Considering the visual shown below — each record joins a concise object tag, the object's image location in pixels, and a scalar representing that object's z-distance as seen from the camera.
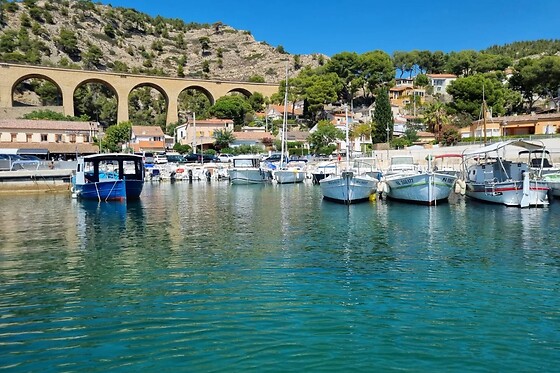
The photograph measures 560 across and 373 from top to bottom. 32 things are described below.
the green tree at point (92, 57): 113.17
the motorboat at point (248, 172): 43.38
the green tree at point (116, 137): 65.12
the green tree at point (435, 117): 63.69
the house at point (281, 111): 81.38
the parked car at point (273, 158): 55.62
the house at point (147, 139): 69.43
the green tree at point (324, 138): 63.28
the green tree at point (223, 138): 67.19
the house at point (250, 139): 68.32
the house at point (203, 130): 70.94
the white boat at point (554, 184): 25.92
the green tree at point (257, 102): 91.25
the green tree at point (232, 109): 81.46
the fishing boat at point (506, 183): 23.12
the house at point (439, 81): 96.07
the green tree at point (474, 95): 70.06
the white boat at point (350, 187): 25.73
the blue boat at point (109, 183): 28.92
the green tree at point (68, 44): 112.44
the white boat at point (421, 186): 24.44
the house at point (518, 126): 55.19
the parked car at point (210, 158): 58.03
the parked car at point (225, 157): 57.16
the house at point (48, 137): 56.38
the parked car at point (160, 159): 56.11
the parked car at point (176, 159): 58.38
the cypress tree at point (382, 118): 60.53
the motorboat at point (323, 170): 40.25
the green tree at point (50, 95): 91.12
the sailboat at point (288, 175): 43.62
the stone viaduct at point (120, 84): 73.75
